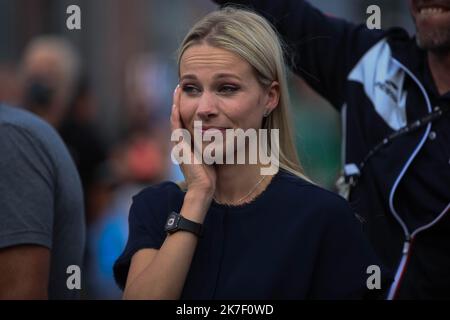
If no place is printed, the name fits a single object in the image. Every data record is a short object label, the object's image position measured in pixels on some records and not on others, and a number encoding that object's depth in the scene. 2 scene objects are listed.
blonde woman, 5.50
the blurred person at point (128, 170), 13.08
